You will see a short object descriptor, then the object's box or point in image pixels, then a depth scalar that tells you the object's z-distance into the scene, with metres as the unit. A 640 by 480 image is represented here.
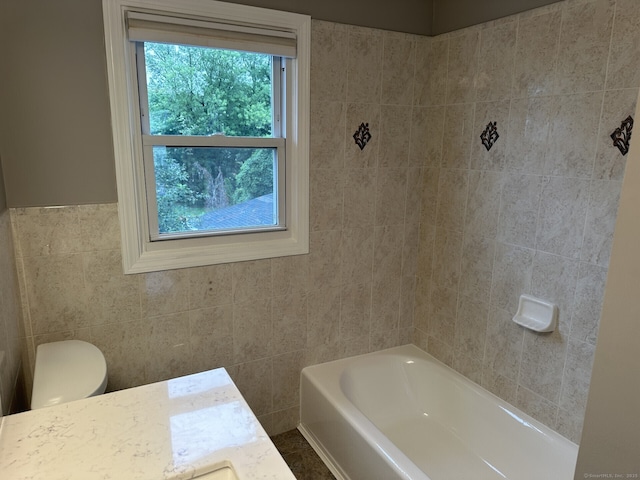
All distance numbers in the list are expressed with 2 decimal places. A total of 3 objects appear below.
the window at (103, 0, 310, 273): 1.76
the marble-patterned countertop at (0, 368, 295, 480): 1.00
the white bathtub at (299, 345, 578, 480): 1.87
